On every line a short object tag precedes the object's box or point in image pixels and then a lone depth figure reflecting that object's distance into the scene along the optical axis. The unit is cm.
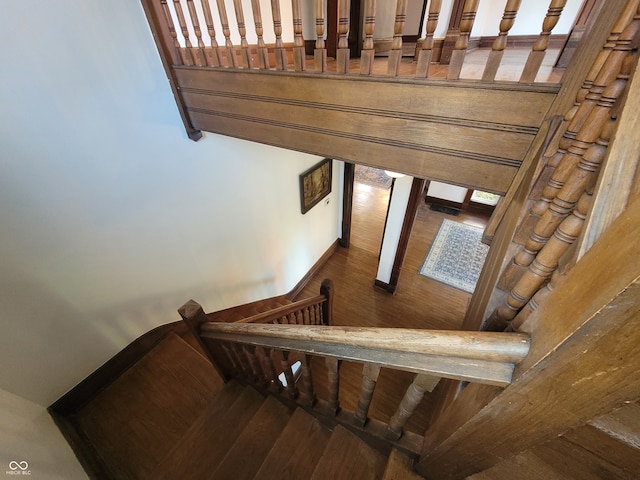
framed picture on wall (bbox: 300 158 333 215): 307
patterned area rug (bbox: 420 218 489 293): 386
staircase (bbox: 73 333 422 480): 102
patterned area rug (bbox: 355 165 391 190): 604
